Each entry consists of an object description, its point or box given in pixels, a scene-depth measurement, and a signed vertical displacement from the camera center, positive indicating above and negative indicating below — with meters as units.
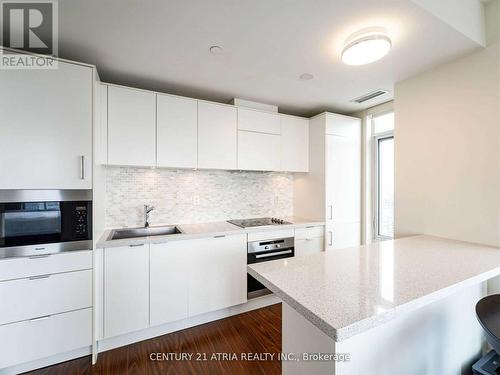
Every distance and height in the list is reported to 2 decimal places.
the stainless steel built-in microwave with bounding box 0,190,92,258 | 1.53 -0.24
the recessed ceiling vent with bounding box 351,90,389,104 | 2.48 +1.09
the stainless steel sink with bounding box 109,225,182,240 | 2.29 -0.47
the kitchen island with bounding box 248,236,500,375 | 0.82 -0.43
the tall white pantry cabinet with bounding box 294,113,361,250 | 2.87 +0.14
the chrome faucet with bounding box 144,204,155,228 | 2.46 -0.26
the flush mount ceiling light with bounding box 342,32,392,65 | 1.40 +0.92
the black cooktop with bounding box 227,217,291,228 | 2.63 -0.43
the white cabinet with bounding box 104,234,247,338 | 1.86 -0.86
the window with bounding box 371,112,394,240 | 2.92 +0.18
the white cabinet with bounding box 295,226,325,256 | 2.71 -0.65
